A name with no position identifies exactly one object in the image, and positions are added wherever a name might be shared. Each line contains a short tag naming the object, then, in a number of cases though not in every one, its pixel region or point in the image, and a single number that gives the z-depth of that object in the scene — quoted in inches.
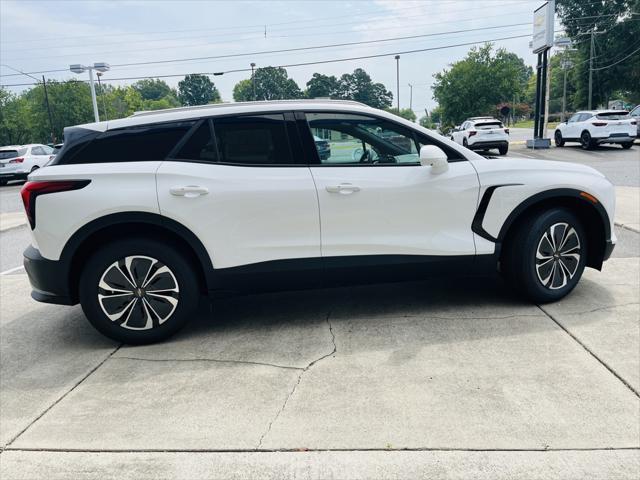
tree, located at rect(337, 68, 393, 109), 3631.9
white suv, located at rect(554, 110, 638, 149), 844.6
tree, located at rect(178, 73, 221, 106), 5728.3
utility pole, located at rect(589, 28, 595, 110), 1988.2
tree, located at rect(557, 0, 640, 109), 1936.5
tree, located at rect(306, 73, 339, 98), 3221.0
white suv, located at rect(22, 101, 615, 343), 145.5
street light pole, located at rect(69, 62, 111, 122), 1349.2
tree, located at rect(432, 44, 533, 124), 2102.6
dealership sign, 1020.5
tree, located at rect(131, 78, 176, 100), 6801.2
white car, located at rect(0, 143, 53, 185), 844.6
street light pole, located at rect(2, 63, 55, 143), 2388.0
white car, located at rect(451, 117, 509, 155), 912.9
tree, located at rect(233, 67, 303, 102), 4139.5
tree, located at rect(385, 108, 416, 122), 4307.1
